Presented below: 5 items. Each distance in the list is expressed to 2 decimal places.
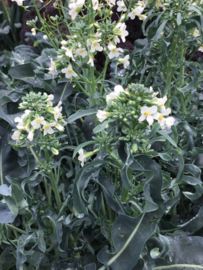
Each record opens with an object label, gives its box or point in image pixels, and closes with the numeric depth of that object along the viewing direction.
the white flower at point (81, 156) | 0.92
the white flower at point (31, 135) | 0.86
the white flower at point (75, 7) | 0.97
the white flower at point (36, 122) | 0.86
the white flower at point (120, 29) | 1.03
